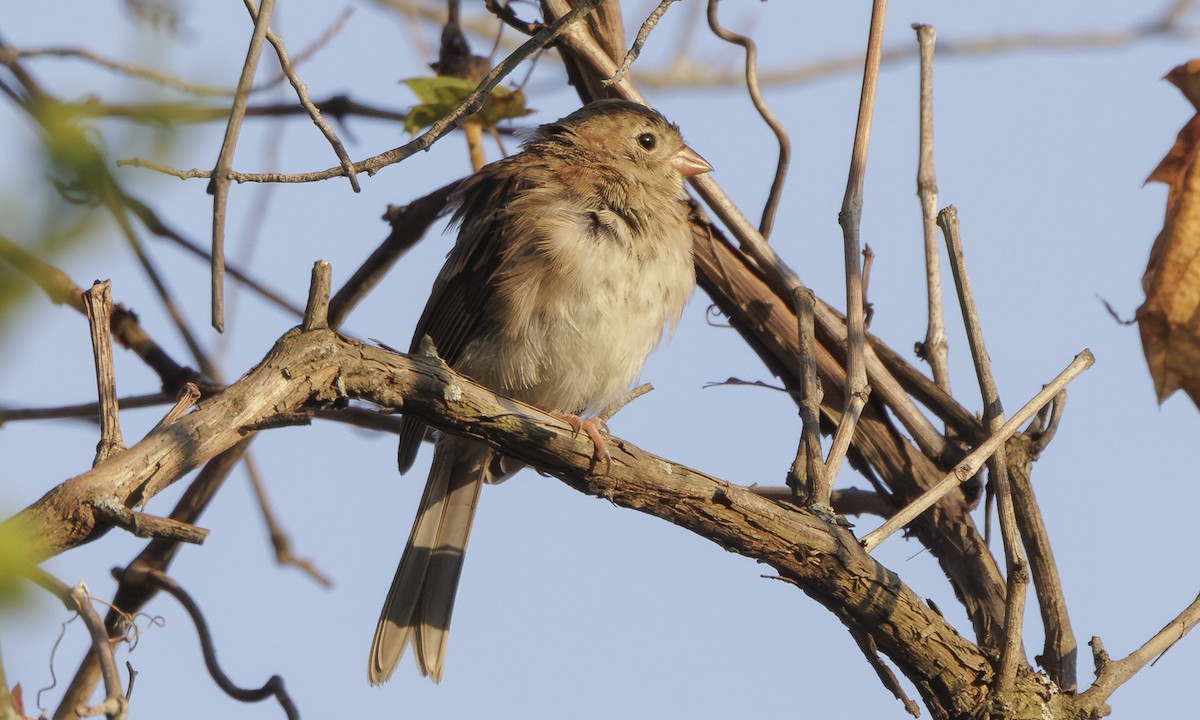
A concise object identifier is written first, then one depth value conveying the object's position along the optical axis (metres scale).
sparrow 7.76
